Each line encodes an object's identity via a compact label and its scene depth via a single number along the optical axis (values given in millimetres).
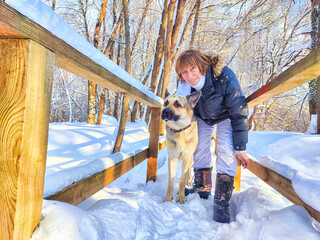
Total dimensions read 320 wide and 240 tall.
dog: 2166
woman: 1807
